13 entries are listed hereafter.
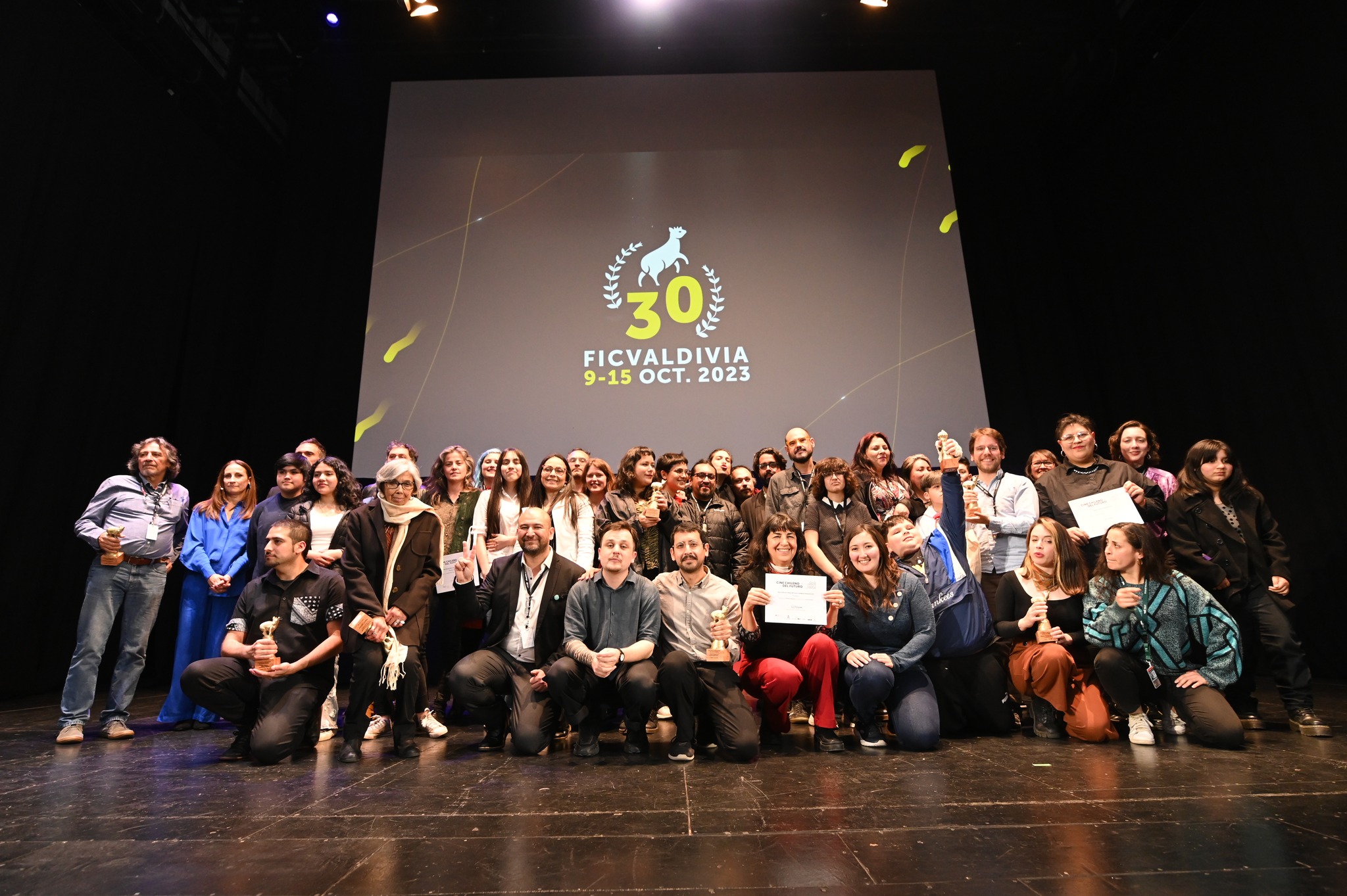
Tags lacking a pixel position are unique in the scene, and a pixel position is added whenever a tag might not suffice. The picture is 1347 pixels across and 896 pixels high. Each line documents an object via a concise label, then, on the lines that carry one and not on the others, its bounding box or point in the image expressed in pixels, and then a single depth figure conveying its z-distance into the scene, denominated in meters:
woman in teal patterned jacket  3.33
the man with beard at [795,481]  4.54
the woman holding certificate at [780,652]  3.46
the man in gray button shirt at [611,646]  3.34
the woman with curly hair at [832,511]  4.21
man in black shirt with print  3.37
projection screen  6.34
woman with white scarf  3.38
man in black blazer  3.44
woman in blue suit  4.42
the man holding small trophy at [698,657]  3.22
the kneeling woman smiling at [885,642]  3.39
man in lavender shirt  3.93
